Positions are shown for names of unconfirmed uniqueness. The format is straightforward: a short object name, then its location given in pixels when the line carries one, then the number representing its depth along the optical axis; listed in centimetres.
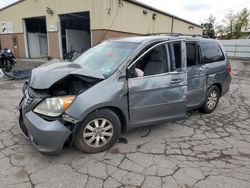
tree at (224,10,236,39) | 3909
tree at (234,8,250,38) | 3661
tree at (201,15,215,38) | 4404
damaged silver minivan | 290
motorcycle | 1066
